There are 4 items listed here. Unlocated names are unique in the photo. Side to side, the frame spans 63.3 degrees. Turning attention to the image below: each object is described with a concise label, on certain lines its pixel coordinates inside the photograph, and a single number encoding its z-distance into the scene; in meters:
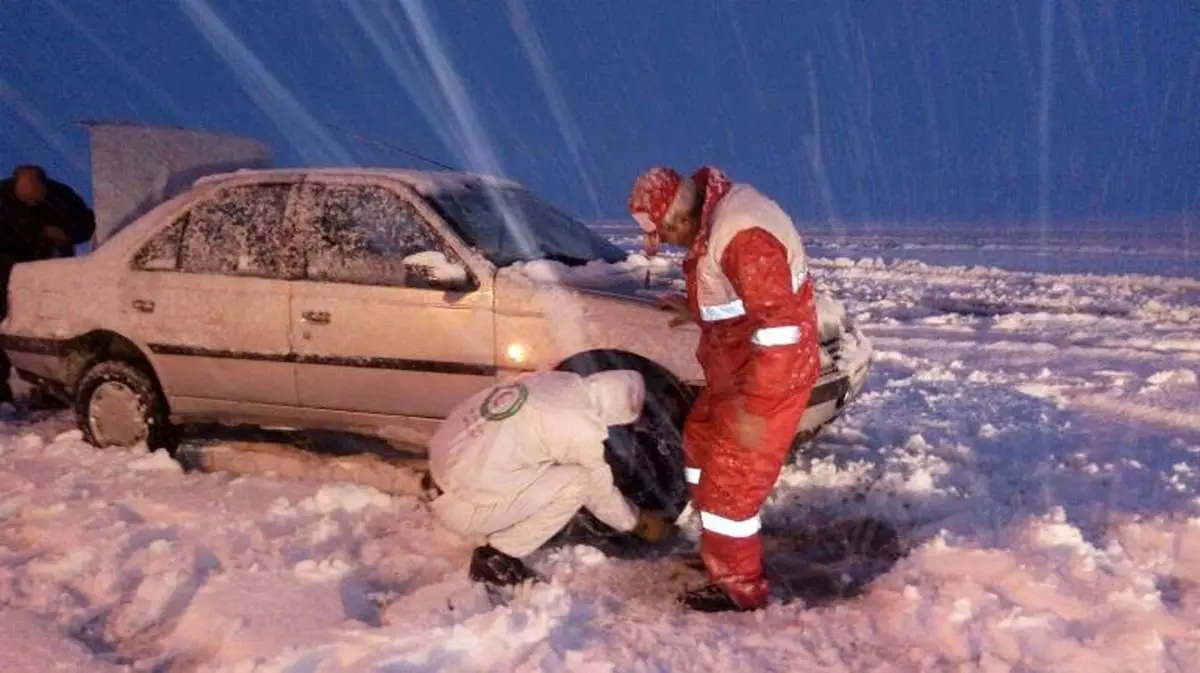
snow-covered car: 4.77
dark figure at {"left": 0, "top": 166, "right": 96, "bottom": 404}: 7.34
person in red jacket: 3.57
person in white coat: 3.83
